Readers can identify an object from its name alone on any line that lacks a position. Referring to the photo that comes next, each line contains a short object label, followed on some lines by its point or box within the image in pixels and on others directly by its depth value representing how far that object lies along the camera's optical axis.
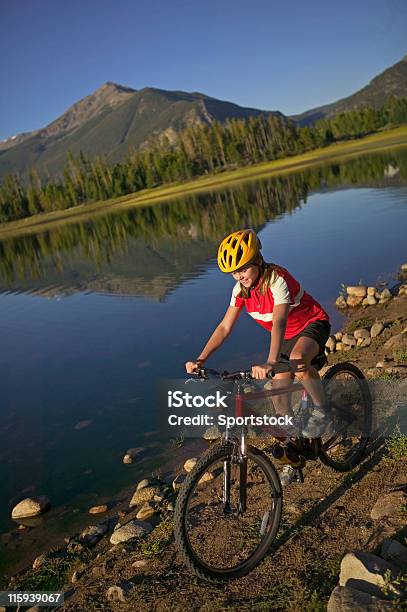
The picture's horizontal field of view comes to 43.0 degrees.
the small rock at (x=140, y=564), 6.12
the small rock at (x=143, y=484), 8.68
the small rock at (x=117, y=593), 5.57
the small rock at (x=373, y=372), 9.88
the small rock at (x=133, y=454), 10.03
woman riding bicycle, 5.71
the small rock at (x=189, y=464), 8.96
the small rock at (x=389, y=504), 5.61
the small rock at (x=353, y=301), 16.39
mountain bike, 5.29
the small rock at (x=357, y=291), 16.42
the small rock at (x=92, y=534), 7.58
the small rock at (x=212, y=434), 10.37
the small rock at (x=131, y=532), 7.04
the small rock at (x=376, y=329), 12.71
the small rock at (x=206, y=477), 5.31
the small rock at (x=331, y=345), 13.27
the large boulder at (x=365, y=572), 4.39
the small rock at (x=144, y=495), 8.34
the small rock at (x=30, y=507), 8.91
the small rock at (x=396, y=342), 11.13
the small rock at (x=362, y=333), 12.85
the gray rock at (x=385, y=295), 15.80
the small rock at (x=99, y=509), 8.59
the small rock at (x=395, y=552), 4.78
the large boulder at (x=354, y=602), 4.08
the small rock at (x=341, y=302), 16.71
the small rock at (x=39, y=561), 7.36
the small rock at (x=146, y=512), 7.74
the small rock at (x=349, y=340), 12.94
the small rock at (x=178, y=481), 8.28
